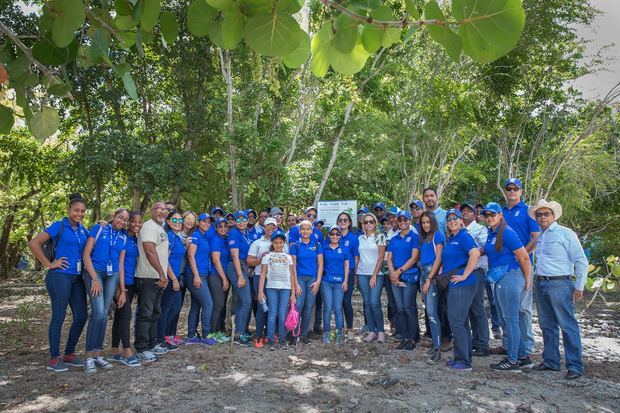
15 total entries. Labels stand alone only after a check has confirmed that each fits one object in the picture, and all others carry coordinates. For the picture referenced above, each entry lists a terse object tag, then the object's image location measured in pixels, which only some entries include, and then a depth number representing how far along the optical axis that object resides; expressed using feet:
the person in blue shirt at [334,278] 22.52
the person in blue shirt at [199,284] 21.26
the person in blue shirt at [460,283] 17.19
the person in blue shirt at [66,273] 16.34
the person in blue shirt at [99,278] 16.66
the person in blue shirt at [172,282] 20.36
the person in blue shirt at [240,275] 22.25
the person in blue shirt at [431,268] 19.11
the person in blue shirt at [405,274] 21.13
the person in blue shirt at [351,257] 23.45
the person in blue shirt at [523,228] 18.69
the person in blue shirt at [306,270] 22.47
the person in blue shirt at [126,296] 17.63
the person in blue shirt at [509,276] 17.24
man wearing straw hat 16.35
